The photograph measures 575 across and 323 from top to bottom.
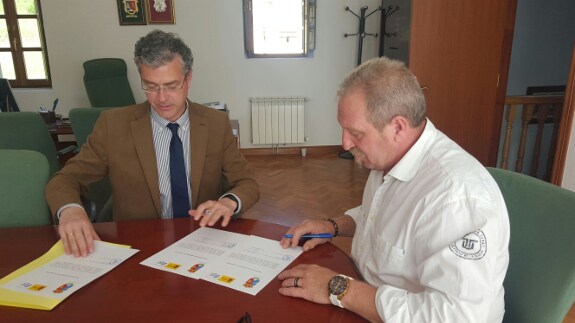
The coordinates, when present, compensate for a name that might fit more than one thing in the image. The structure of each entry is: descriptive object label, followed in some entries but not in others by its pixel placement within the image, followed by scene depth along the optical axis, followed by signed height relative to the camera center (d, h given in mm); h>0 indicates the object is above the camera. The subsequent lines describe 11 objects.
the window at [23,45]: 4578 +174
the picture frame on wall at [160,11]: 4555 +539
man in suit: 1452 -349
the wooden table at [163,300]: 820 -506
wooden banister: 2971 -395
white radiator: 4914 -715
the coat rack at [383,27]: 4498 +370
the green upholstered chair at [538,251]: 839 -422
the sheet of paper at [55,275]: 871 -501
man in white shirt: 792 -351
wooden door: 3088 -17
